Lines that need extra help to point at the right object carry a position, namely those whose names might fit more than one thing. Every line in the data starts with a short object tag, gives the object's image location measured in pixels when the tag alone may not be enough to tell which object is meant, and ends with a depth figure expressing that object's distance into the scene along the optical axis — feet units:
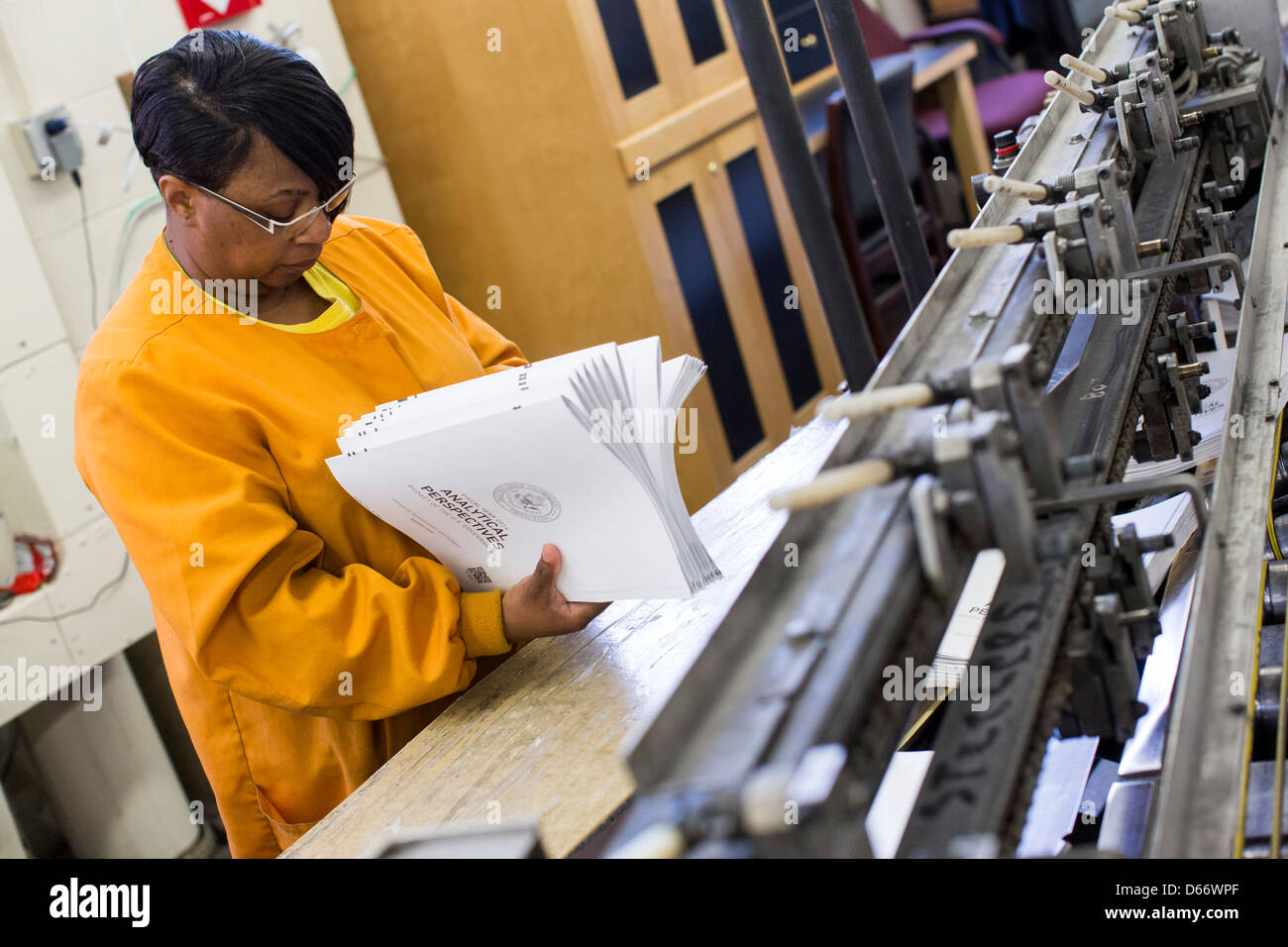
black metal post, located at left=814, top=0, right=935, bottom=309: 8.77
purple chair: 14.74
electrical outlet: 9.21
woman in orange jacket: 4.53
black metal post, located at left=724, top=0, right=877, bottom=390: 8.52
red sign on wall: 10.18
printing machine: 2.60
